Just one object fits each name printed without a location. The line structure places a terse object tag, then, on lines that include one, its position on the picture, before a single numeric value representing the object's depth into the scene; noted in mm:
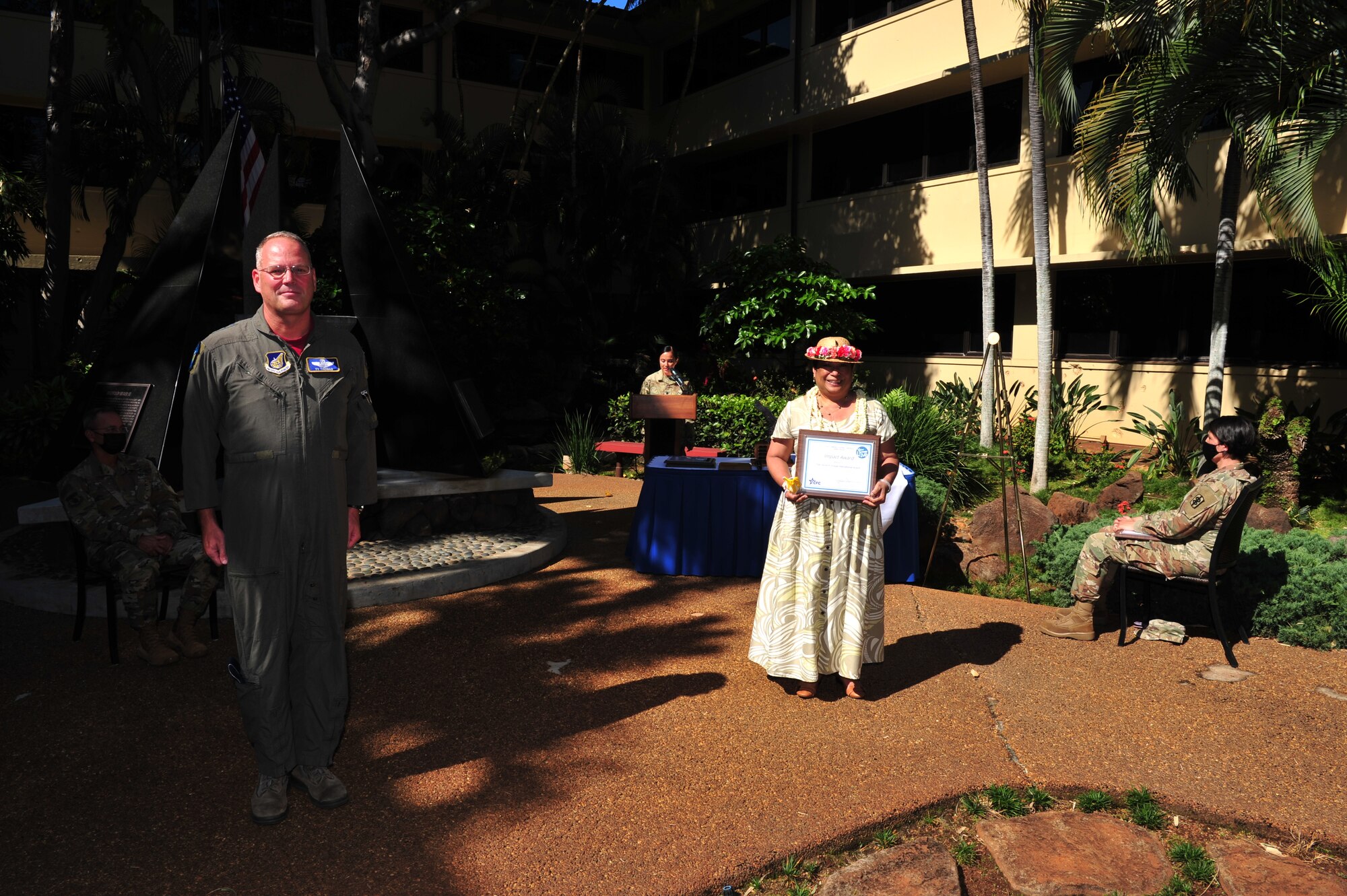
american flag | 7574
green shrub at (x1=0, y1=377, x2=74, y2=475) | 9273
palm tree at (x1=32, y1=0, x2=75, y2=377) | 13094
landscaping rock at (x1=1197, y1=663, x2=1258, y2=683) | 5574
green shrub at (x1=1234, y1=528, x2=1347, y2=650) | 6238
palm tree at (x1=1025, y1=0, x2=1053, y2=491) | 11617
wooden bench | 13513
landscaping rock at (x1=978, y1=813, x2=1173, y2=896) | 3477
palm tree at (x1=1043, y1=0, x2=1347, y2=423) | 8125
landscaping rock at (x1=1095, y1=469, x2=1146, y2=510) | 10641
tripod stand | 12288
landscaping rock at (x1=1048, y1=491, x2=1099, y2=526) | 9906
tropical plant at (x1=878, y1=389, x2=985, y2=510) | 11312
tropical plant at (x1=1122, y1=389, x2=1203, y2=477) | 12070
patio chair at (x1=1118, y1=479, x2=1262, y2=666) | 5770
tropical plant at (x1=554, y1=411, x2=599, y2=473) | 14594
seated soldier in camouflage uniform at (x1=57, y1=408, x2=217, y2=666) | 5484
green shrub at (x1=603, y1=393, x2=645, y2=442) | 15297
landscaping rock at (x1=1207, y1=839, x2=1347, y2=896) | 3439
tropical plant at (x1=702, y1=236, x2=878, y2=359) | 15281
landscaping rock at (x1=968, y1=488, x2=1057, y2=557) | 9211
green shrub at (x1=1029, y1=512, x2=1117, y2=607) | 7594
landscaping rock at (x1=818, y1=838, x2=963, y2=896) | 3414
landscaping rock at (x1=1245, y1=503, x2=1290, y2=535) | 8305
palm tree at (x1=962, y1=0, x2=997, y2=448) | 12945
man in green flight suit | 3602
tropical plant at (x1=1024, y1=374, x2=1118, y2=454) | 13328
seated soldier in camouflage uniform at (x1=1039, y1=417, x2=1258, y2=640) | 5785
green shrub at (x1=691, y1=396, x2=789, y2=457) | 13734
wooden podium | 11570
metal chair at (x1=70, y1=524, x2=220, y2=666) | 5559
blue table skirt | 7762
